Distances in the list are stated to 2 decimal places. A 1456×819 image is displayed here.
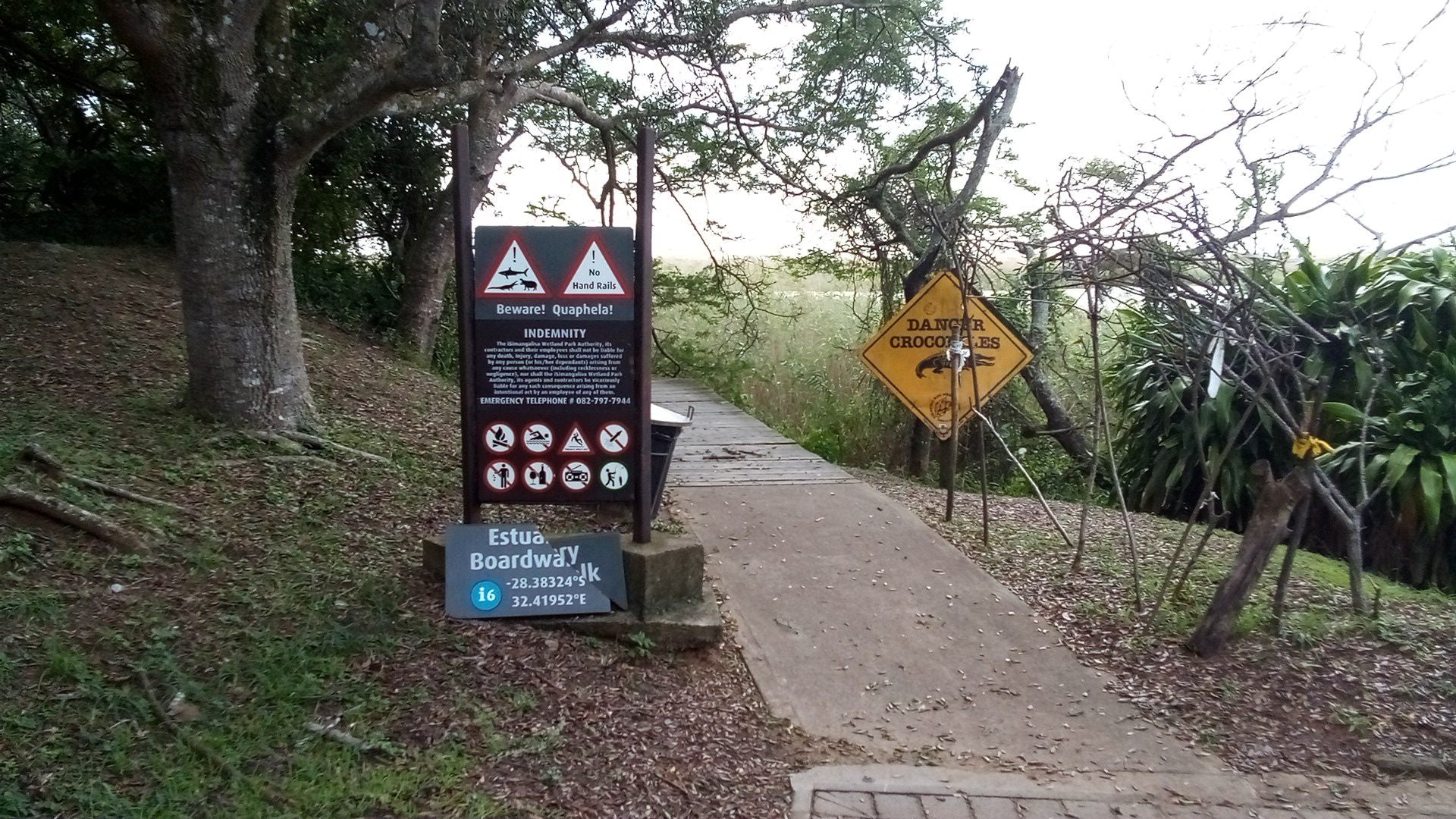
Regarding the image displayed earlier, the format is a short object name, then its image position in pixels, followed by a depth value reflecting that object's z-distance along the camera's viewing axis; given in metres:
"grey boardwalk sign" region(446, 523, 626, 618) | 4.56
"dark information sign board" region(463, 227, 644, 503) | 4.58
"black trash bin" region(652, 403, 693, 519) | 5.44
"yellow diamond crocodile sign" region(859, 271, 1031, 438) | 7.11
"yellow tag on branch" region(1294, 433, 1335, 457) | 4.69
